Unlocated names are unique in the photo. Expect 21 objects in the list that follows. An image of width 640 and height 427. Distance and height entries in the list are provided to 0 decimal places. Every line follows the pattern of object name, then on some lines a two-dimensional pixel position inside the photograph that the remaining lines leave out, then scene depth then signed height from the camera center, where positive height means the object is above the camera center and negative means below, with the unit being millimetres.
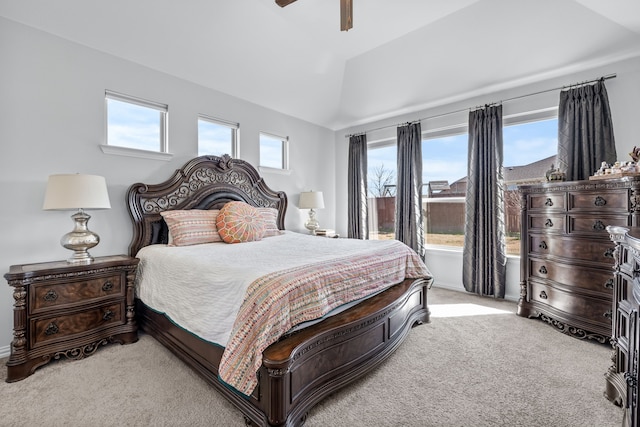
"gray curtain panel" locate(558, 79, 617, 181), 3057 +890
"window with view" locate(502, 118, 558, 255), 3600 +709
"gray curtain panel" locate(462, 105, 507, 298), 3775 +63
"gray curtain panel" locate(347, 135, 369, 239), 5234 +482
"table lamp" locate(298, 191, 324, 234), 4727 +194
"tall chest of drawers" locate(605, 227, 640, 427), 1120 -572
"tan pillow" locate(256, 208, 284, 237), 3759 -97
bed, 1497 -804
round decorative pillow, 3175 -111
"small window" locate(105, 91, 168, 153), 3057 +1014
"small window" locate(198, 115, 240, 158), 3812 +1058
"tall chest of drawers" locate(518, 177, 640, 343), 2469 -343
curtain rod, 3084 +1473
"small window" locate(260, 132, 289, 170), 4586 +1025
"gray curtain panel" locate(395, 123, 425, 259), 4512 +406
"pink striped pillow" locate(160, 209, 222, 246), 2971 -137
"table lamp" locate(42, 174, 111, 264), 2309 +107
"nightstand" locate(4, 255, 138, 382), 2083 -760
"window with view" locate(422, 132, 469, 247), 4363 +406
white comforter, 1732 -406
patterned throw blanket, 1468 -525
